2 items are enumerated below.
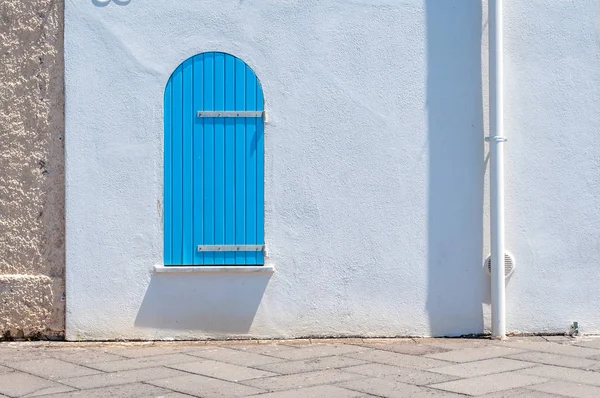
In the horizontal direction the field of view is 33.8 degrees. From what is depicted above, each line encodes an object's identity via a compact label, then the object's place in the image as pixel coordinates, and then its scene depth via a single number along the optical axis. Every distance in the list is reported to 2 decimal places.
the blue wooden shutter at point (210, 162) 7.66
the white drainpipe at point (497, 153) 7.62
